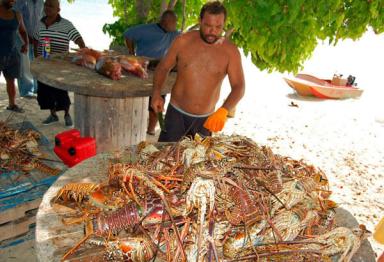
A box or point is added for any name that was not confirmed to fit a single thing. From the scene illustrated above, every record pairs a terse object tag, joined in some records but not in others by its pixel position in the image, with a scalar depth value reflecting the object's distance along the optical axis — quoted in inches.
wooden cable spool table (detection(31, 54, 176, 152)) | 156.2
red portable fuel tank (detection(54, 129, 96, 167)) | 145.0
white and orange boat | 509.7
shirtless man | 162.6
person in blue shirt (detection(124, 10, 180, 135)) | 263.6
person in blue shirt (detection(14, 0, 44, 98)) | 292.2
